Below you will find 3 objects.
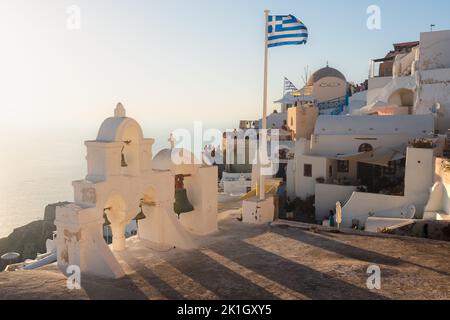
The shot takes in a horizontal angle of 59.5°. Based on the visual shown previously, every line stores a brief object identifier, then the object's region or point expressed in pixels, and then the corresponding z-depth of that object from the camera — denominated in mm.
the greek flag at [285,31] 16422
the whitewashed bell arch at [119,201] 11422
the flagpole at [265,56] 16750
